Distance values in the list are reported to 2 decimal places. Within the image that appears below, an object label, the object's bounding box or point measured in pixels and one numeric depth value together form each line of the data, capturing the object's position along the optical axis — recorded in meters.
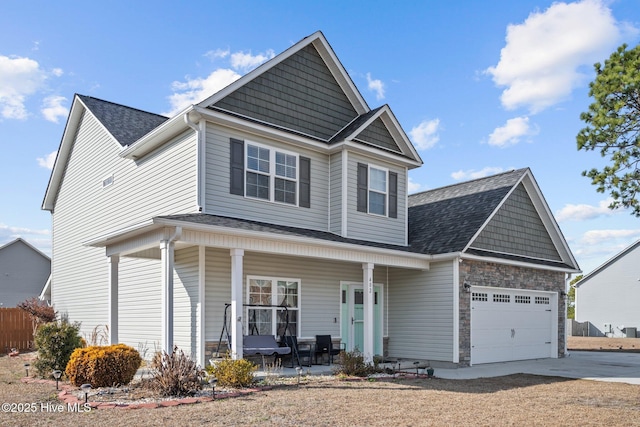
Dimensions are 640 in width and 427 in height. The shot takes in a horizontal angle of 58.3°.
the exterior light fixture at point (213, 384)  9.16
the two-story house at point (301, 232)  12.82
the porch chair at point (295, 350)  13.20
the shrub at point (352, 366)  12.06
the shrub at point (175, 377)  9.31
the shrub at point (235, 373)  10.17
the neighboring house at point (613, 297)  35.34
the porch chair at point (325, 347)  14.17
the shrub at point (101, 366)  9.94
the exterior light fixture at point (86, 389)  8.70
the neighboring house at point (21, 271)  32.72
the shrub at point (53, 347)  11.71
